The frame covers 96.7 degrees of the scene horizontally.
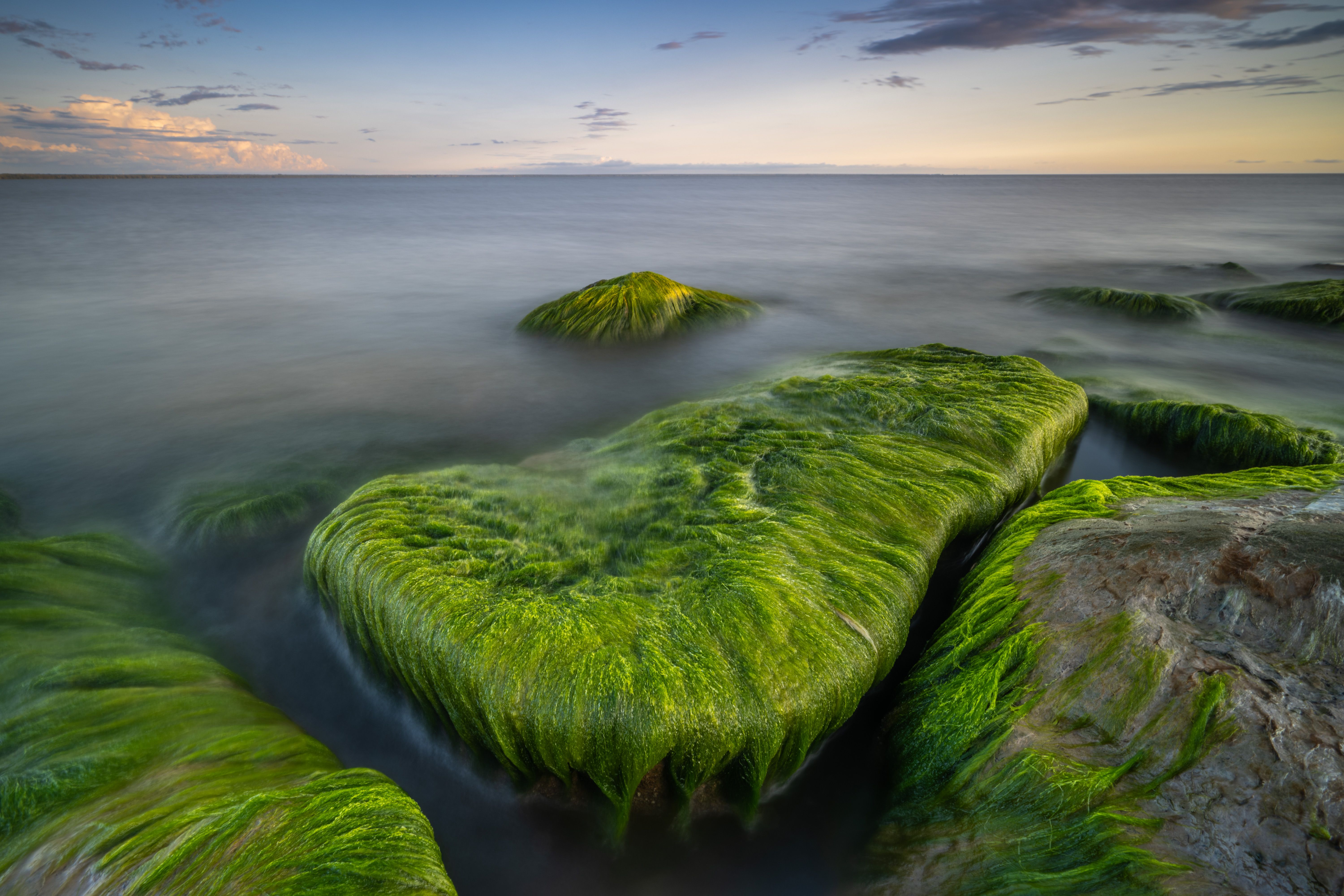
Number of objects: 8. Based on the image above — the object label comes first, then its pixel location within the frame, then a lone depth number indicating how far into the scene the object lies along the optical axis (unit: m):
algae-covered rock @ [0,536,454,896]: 1.52
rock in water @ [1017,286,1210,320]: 8.25
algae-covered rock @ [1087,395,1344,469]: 4.10
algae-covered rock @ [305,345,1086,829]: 2.05
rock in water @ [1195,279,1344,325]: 7.78
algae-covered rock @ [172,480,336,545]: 3.58
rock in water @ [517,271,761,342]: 7.30
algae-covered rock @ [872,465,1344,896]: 1.49
